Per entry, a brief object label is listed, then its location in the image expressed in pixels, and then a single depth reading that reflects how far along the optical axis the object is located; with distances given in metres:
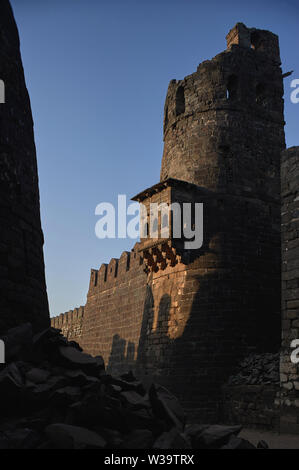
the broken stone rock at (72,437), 4.06
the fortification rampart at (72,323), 24.49
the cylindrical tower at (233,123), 13.18
